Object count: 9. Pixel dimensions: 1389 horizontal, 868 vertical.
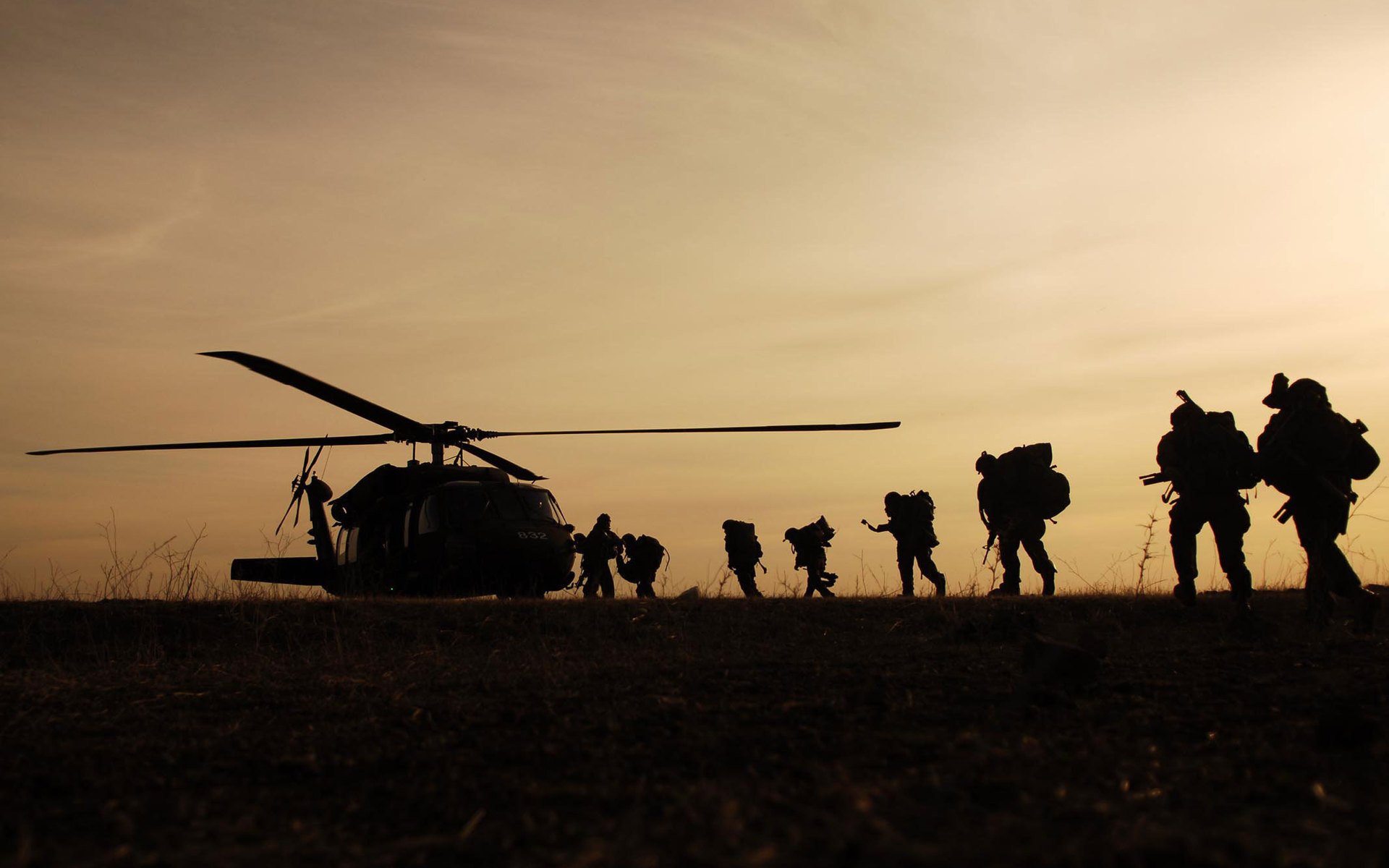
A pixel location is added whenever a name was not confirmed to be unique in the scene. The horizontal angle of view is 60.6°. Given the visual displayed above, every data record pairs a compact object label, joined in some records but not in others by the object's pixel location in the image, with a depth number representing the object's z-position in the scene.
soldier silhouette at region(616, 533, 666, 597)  19.02
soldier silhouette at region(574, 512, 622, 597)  18.91
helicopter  14.73
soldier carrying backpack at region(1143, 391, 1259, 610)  11.01
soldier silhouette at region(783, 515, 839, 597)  18.94
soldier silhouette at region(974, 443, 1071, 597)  16.44
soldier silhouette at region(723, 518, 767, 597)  18.83
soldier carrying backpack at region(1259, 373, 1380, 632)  10.12
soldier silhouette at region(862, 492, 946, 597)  17.86
